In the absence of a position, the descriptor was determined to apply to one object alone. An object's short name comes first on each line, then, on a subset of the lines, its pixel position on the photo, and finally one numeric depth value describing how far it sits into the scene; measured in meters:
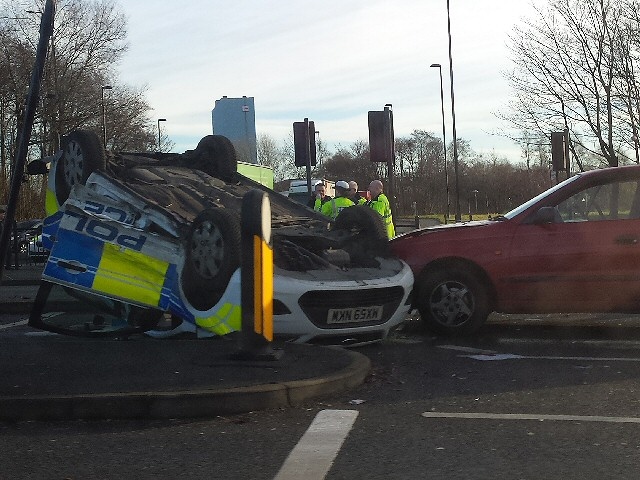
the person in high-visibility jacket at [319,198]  16.05
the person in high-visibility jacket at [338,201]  14.25
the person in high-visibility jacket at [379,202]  14.16
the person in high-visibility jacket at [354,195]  15.19
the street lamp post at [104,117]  45.74
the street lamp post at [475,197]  69.56
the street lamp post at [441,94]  55.00
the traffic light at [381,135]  15.68
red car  8.95
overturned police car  7.81
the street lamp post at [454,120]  46.07
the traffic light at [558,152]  20.30
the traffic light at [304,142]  16.77
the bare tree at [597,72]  30.78
